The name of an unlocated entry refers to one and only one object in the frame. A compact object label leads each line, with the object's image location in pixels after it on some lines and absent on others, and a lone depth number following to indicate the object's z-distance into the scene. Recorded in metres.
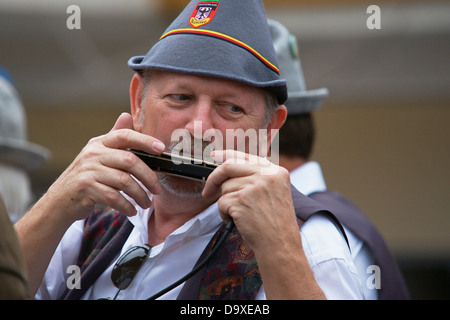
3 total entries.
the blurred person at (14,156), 8.59
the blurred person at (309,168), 6.93
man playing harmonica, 4.04
